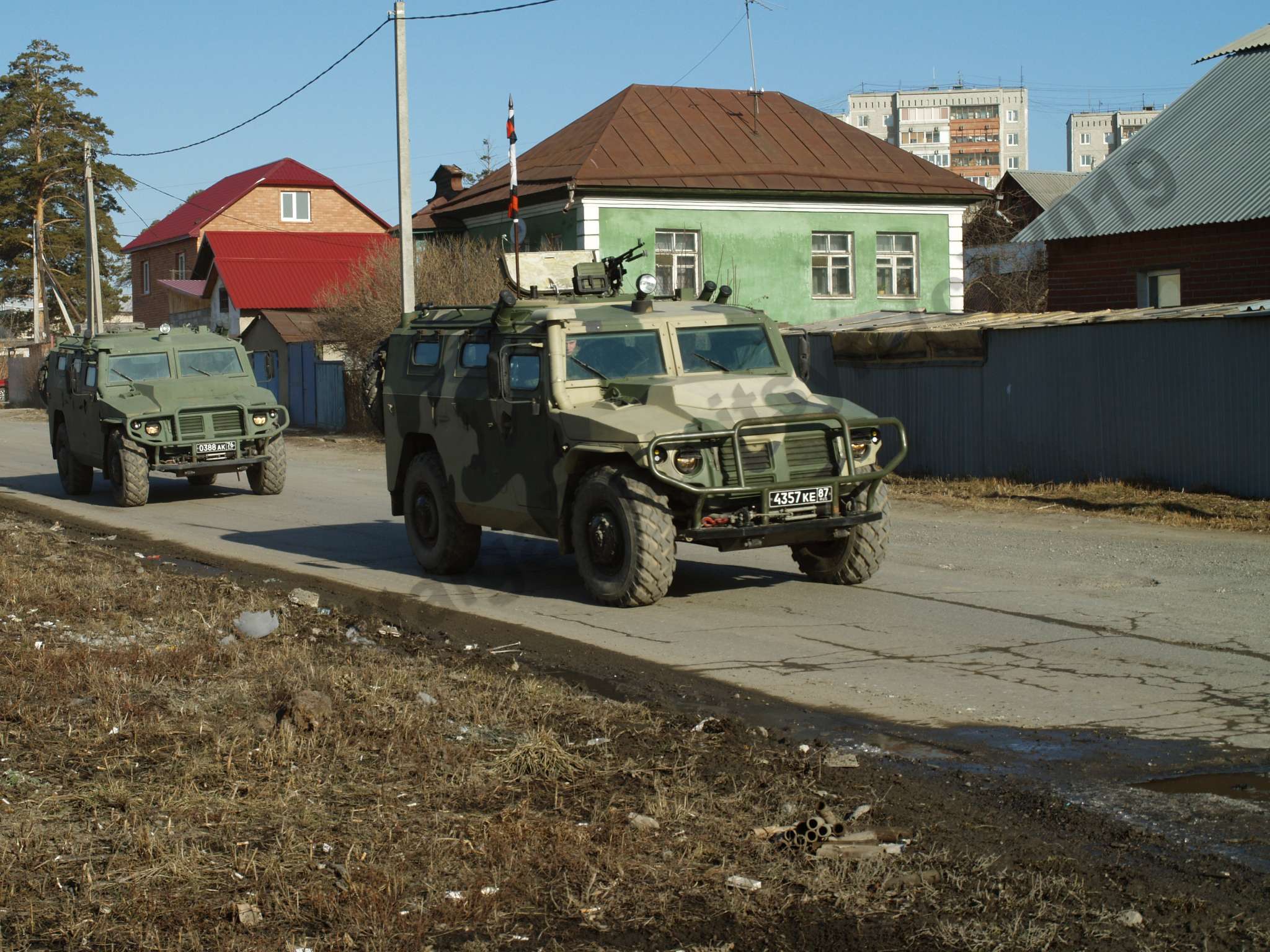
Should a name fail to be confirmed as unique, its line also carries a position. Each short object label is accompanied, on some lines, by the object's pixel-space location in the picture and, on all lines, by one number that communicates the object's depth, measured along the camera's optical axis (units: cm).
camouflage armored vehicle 916
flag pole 1476
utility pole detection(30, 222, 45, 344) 6575
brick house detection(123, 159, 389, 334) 6300
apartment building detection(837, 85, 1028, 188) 16050
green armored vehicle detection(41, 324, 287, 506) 1733
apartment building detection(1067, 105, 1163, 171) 16150
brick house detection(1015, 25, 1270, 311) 2178
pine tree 6538
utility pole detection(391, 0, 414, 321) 2227
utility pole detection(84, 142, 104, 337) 3731
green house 3023
